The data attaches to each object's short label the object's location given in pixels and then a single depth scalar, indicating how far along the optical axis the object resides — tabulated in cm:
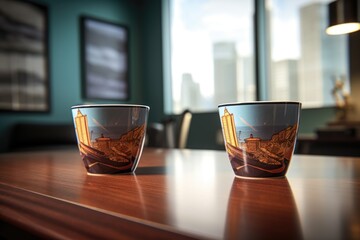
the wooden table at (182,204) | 22
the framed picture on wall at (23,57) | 310
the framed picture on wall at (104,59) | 372
